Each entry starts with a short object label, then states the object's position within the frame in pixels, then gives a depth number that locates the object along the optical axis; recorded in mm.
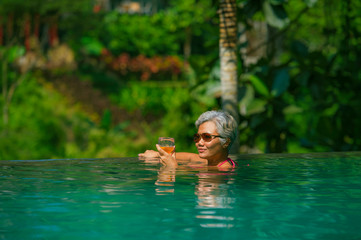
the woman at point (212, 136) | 6434
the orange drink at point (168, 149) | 6336
